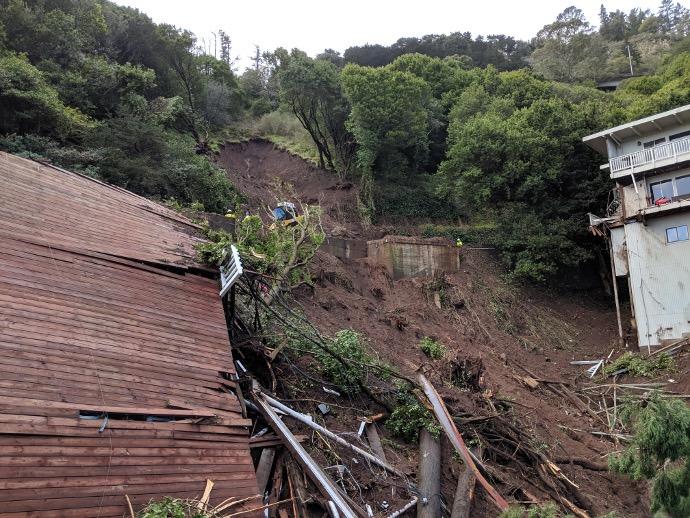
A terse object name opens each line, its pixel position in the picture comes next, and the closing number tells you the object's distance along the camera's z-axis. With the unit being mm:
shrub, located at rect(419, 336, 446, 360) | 17141
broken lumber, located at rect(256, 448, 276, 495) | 6809
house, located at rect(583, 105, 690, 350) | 20000
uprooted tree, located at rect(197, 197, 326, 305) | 9445
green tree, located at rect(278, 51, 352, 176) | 29156
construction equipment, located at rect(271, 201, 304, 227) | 23234
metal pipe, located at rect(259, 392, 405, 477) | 8195
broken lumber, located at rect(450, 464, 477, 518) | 8031
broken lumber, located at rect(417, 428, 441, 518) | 7914
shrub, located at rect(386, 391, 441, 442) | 9688
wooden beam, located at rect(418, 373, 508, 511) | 8107
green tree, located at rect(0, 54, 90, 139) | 16953
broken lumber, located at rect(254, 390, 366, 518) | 6637
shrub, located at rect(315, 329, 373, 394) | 10359
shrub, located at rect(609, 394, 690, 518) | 5125
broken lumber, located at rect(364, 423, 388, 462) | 8873
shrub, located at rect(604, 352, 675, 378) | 17859
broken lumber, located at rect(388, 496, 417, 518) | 7523
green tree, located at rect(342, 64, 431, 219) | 26984
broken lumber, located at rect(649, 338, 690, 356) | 18828
